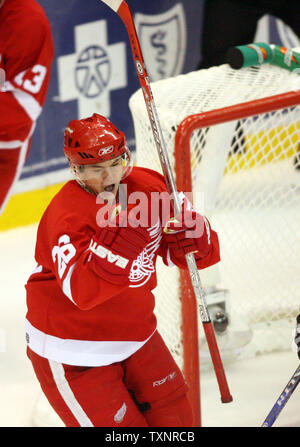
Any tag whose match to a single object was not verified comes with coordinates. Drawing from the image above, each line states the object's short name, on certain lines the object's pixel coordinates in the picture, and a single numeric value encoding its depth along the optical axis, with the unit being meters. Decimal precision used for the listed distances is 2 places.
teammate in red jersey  13.73
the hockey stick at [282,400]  14.41
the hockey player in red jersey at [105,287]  13.87
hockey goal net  14.87
